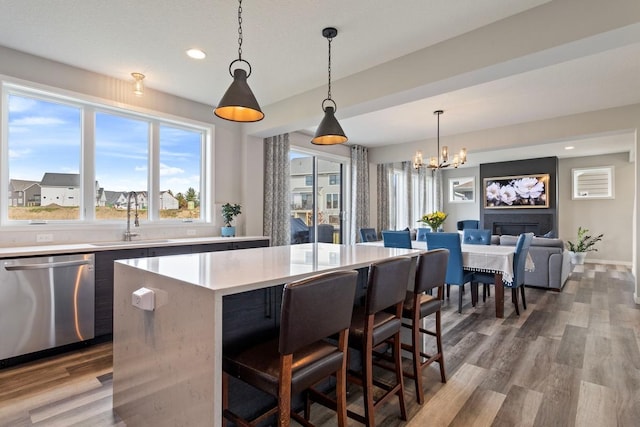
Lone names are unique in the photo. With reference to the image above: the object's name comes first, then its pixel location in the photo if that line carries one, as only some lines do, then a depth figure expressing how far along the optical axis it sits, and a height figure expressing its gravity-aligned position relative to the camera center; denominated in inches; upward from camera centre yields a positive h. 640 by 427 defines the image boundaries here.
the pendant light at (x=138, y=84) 141.6 +58.1
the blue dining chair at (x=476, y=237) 222.2 -14.4
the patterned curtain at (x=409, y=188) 352.5 +30.1
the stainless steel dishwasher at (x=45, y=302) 104.7 -28.7
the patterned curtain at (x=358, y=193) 275.9 +19.7
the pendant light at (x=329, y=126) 107.9 +29.8
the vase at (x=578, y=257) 310.8 -38.5
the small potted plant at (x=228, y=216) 179.0 +0.3
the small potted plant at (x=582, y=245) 311.7 -29.0
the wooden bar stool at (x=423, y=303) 83.7 -24.0
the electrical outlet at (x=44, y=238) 126.4 -8.0
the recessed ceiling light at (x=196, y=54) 121.0 +60.7
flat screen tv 340.5 +26.4
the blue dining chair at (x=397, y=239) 185.5 -12.9
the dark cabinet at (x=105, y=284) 123.3 -25.1
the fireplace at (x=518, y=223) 339.3 -7.6
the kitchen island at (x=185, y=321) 52.7 -20.2
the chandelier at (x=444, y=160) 193.0 +34.3
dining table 153.4 -23.3
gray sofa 205.5 -29.6
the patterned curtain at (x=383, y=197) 304.7 +17.7
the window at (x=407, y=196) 327.9 +22.7
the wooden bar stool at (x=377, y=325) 67.5 -24.4
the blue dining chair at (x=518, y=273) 160.4 -28.4
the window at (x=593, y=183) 330.3 +33.8
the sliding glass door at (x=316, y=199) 237.0 +13.5
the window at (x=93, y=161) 127.4 +24.7
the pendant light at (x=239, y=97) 80.4 +29.3
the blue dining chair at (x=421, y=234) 247.0 -13.7
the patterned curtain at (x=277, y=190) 199.8 +16.0
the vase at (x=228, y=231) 179.0 -7.9
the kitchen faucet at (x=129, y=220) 146.7 -1.5
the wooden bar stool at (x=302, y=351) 49.9 -23.7
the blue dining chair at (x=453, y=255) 160.4 -18.8
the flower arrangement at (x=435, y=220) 203.6 -2.3
